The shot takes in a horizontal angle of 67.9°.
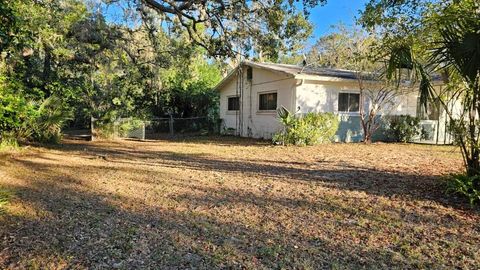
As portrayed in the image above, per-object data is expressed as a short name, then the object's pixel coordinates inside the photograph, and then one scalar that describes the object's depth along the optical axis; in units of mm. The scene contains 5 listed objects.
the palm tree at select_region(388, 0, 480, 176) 4973
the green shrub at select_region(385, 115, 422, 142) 15297
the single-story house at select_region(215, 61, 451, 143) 14258
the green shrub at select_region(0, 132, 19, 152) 9440
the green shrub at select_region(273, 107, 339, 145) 13070
